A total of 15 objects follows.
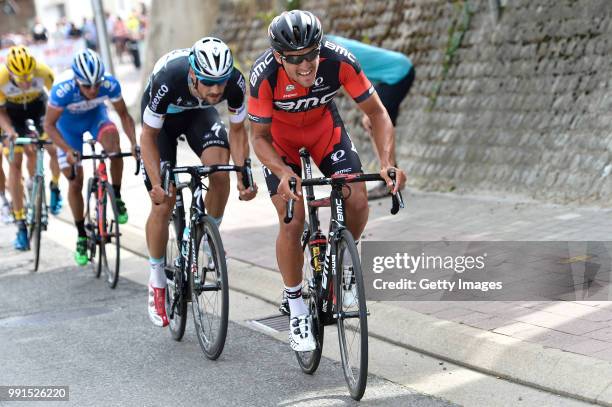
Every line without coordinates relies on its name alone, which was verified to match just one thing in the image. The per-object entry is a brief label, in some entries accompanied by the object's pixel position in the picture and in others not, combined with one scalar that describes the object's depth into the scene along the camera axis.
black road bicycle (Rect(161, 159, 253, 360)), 11.74
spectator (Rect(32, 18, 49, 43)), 64.18
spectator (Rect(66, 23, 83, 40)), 64.65
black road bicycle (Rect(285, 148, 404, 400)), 9.75
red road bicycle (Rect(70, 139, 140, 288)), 16.64
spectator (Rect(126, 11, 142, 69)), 63.50
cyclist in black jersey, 11.66
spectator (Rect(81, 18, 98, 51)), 64.75
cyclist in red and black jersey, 10.06
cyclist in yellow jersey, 19.28
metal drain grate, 13.36
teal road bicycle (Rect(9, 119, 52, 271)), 18.84
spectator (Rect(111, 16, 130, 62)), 68.62
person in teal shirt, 20.34
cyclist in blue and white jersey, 16.30
